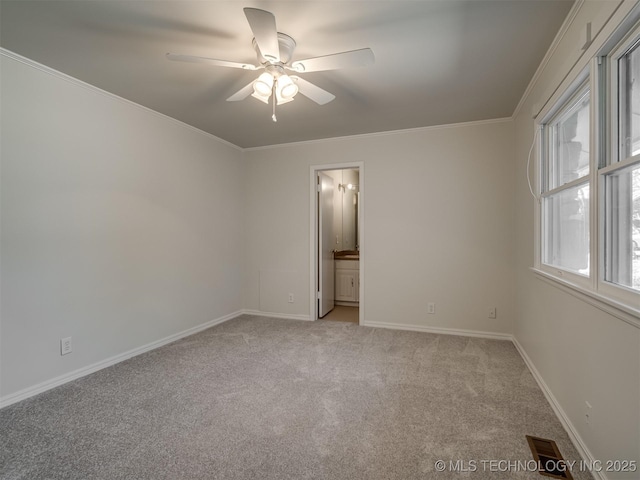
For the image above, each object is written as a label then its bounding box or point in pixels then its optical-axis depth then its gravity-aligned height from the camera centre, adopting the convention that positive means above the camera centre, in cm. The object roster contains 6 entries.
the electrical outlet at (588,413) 151 -92
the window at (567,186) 177 +32
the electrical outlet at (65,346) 240 -89
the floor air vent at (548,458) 148 -118
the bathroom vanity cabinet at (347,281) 518 -80
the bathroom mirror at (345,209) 527 +52
